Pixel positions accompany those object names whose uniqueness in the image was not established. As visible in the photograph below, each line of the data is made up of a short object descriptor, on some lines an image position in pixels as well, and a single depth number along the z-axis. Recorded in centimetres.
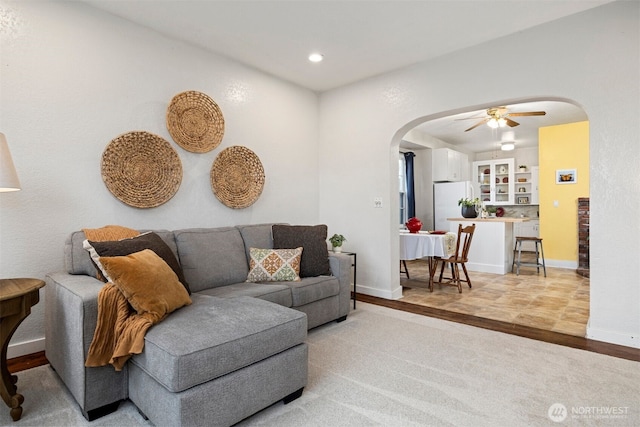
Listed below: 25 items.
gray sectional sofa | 154
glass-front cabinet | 844
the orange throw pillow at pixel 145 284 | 176
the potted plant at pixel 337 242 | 373
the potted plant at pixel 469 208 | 582
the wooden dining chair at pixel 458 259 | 450
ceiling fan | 485
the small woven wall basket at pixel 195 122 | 322
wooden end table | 168
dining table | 439
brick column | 577
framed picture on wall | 595
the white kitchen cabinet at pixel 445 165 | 744
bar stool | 547
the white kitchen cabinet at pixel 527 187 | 833
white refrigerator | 721
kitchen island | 559
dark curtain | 765
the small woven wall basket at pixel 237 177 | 359
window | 773
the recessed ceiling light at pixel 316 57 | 361
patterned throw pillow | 301
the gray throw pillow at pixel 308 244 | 316
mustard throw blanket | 170
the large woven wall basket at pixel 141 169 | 283
